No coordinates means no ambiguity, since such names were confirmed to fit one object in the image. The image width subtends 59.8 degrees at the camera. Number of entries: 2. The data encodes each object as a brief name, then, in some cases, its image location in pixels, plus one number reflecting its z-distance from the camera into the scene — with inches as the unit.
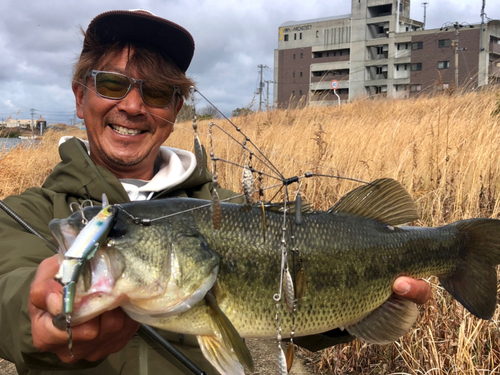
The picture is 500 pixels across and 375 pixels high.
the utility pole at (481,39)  2049.7
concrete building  2187.5
